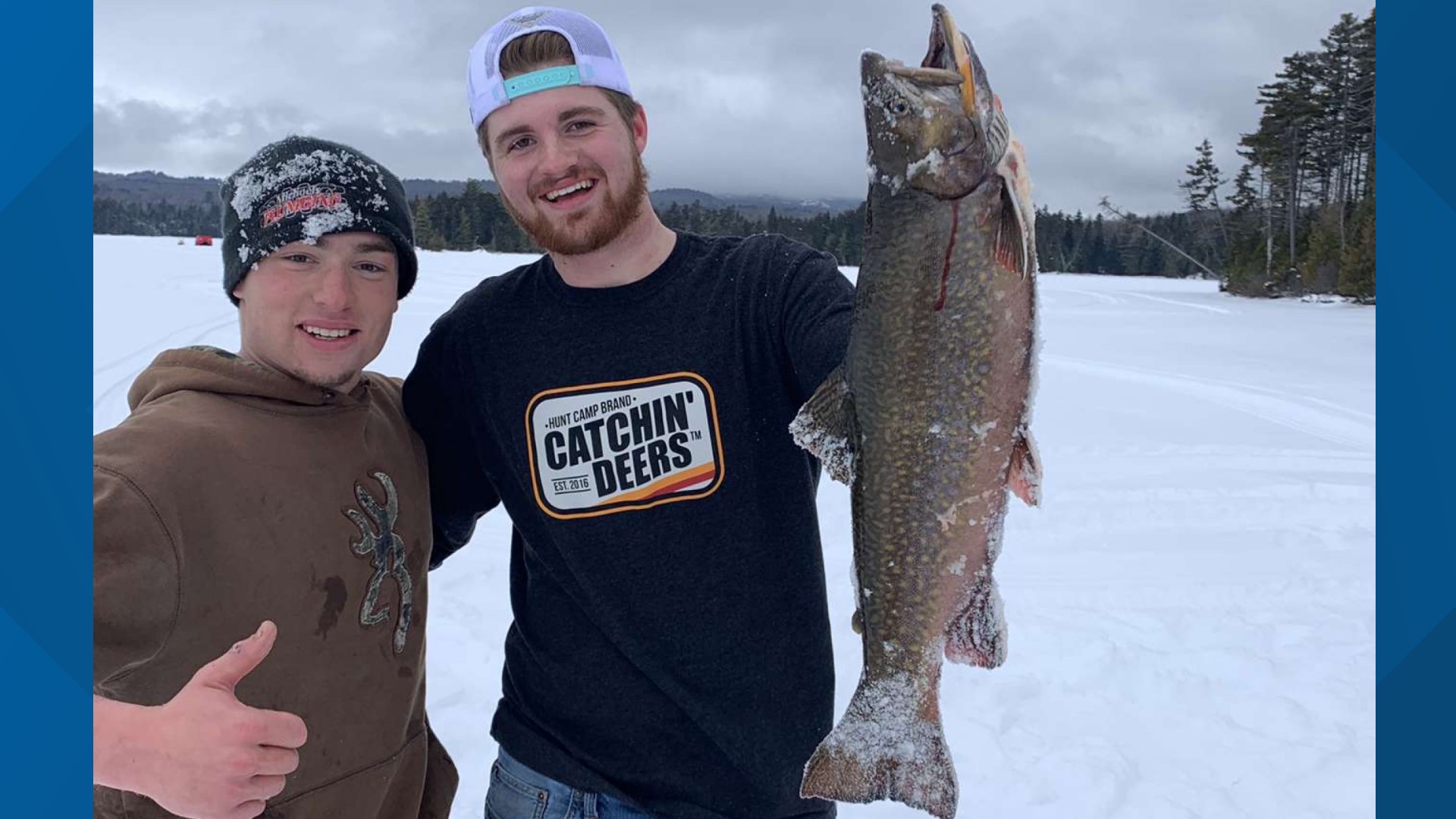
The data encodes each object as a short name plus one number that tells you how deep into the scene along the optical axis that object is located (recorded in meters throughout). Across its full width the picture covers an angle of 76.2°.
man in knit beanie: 1.71
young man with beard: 2.51
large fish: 1.81
